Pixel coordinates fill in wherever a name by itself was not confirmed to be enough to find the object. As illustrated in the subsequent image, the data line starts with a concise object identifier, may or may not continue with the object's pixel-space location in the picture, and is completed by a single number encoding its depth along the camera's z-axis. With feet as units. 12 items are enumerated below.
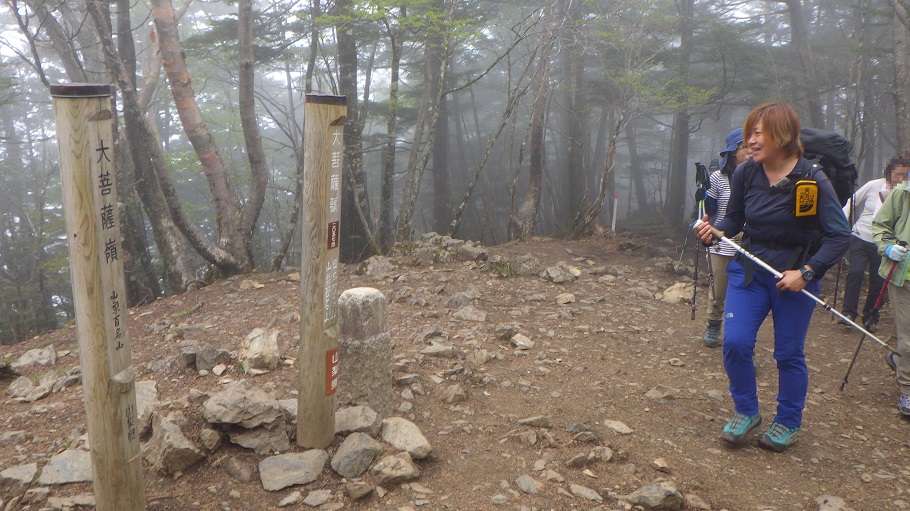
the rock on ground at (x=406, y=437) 12.06
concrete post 12.90
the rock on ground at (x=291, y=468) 11.00
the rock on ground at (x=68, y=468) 10.73
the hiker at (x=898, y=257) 15.53
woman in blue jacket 11.84
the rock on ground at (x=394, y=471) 11.14
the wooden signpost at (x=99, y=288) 7.63
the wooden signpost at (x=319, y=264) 10.49
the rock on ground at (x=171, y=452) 10.89
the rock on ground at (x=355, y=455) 11.34
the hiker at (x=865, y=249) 22.95
